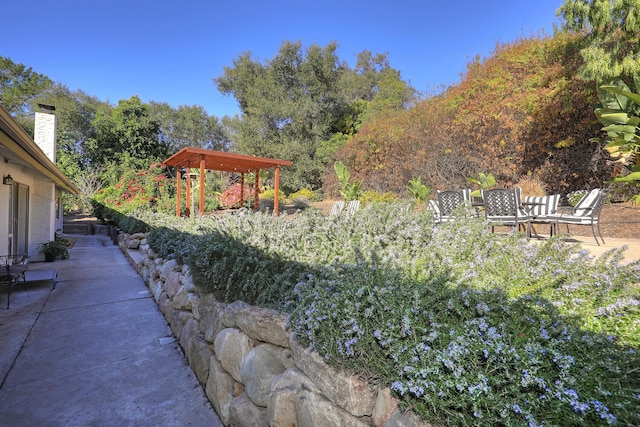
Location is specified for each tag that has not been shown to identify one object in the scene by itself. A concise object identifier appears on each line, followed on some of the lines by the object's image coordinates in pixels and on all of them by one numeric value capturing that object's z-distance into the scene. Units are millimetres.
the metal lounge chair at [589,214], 4871
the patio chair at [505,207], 4948
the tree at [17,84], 18891
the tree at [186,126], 24297
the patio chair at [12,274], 4316
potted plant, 7469
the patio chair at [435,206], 5486
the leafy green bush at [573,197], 8419
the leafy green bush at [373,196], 11130
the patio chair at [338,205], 6379
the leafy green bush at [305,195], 16806
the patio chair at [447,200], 5296
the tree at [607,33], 6309
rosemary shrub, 993
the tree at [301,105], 18984
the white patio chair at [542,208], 5129
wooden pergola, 8823
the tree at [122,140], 19188
